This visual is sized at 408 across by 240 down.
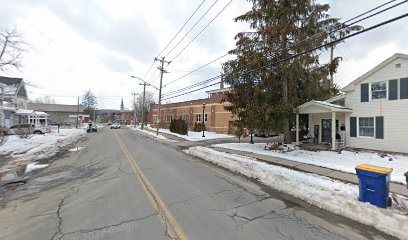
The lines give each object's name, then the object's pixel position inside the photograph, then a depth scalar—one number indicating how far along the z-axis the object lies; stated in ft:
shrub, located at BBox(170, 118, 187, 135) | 114.66
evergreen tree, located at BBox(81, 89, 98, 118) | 383.04
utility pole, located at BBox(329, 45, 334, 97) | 78.49
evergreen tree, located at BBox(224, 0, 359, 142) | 52.47
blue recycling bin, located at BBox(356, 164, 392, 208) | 17.94
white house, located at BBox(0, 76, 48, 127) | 117.16
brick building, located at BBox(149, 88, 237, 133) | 119.85
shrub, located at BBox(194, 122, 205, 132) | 128.87
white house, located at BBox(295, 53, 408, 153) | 46.24
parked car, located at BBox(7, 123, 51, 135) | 96.52
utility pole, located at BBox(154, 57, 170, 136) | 109.47
